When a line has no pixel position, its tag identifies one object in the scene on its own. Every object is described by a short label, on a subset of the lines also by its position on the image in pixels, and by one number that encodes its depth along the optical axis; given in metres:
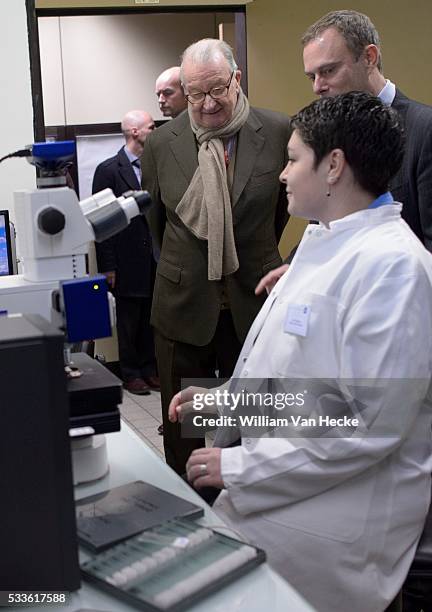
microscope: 1.29
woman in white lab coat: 1.46
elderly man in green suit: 2.63
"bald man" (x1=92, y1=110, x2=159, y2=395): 4.73
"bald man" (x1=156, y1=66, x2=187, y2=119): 4.07
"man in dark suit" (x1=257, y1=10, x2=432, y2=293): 2.16
